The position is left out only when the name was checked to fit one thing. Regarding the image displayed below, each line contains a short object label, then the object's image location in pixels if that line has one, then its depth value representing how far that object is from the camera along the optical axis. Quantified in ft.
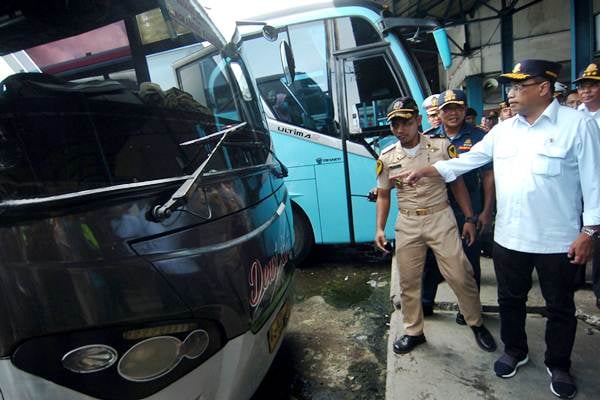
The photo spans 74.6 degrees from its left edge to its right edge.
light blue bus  13.79
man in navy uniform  8.82
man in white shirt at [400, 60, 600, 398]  6.03
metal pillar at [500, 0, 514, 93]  28.27
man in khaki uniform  7.91
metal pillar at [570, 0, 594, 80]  18.65
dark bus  4.18
